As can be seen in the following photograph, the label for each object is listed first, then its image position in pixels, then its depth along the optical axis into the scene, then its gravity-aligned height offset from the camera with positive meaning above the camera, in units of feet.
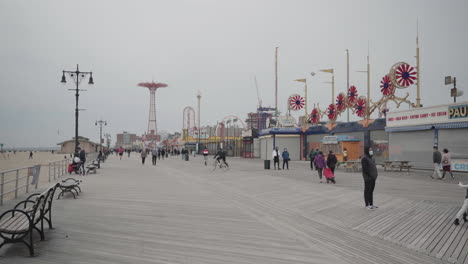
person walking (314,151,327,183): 52.21 -3.50
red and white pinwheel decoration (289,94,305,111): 144.97 +18.92
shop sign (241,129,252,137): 171.31 +5.01
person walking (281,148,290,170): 77.88 -3.75
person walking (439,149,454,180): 55.11 -3.37
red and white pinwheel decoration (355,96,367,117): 105.70 +12.65
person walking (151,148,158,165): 106.11 -4.77
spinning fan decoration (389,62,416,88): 86.12 +19.19
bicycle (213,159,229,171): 82.40 -7.29
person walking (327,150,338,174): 49.23 -2.97
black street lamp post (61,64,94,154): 71.36 +14.14
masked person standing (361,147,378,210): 28.96 -3.33
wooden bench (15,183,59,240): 18.34 -4.05
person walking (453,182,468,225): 22.86 -5.12
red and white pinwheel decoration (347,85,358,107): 110.11 +16.70
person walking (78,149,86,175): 71.16 -3.60
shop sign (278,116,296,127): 139.95 +9.54
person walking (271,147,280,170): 77.36 -3.37
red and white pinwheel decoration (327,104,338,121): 121.87 +11.84
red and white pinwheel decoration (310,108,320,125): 133.10 +11.48
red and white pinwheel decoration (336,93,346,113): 118.01 +15.48
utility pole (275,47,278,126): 176.82 +44.81
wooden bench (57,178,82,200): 33.37 -5.24
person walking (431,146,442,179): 55.26 -3.00
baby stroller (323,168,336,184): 48.96 -5.14
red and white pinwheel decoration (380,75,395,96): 90.53 +16.71
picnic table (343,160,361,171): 73.99 -5.66
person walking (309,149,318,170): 77.15 -3.16
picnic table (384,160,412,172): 70.66 -5.00
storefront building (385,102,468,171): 69.31 +2.51
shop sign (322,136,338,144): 92.32 +0.75
